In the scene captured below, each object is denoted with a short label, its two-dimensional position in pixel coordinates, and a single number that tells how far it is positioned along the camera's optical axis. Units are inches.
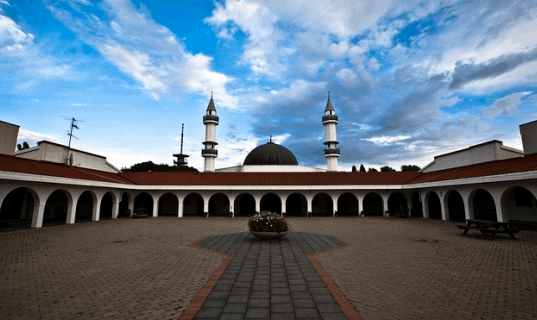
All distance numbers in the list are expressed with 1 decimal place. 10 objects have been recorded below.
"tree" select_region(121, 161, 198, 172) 2460.1
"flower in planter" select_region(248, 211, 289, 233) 422.3
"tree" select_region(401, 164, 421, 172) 2813.2
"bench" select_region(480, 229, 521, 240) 430.6
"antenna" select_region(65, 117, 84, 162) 1000.9
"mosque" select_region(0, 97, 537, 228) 618.8
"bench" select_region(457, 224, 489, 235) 462.3
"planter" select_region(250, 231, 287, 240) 415.8
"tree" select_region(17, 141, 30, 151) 1618.6
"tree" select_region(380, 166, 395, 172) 2562.7
